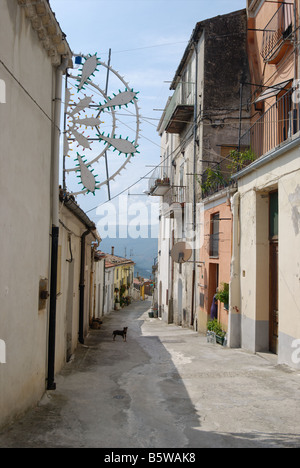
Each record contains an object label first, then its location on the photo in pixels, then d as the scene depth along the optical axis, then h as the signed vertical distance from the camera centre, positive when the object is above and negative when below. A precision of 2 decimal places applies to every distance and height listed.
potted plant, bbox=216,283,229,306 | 11.93 -1.13
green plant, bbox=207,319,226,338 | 12.44 -2.18
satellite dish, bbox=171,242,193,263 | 16.09 -0.01
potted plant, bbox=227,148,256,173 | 12.12 +2.62
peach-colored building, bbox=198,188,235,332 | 12.76 +0.00
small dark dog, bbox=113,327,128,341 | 12.72 -2.31
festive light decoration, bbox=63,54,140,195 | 6.38 +1.83
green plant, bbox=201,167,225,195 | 14.45 +2.37
